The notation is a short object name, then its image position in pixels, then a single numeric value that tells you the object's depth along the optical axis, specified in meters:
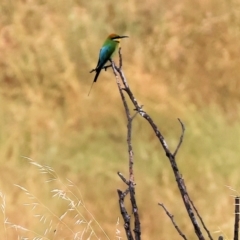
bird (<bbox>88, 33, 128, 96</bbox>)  19.97
